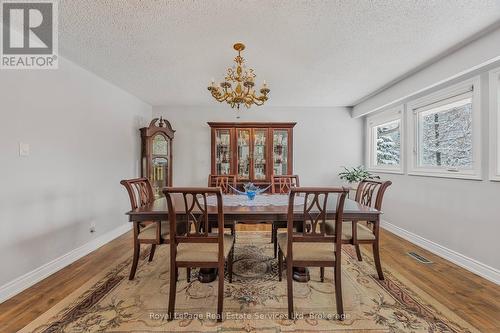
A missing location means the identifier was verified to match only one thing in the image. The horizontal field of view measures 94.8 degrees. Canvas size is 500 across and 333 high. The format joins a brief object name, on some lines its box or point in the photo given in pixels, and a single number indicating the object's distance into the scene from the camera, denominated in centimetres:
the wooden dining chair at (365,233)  205
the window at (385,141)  362
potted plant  420
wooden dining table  179
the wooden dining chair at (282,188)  258
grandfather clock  383
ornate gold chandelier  216
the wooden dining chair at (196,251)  159
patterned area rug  156
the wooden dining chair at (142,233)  204
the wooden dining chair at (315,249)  162
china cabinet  418
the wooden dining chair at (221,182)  326
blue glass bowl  239
